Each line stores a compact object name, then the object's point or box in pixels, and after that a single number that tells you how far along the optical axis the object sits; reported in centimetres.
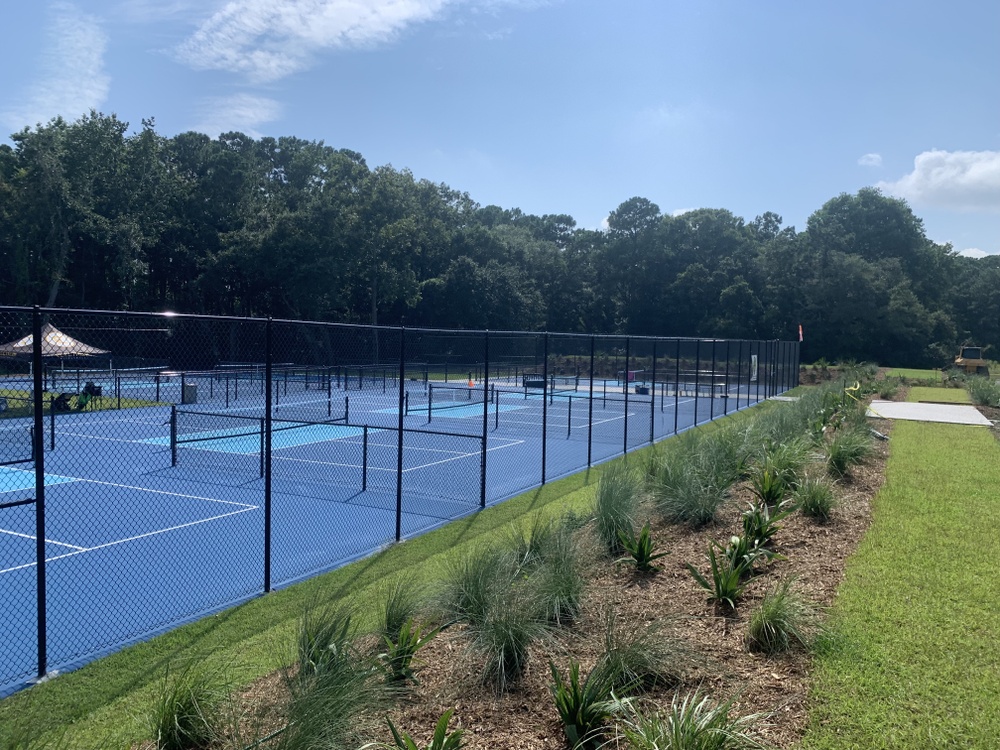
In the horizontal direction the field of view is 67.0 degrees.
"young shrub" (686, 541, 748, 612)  549
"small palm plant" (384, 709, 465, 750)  340
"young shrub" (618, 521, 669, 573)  646
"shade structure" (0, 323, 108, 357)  2245
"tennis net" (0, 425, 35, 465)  1414
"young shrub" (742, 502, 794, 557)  683
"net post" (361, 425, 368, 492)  1193
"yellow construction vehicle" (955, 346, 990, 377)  4331
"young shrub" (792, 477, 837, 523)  820
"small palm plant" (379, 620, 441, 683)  442
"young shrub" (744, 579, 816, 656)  481
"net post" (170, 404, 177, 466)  1409
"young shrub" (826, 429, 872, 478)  1050
